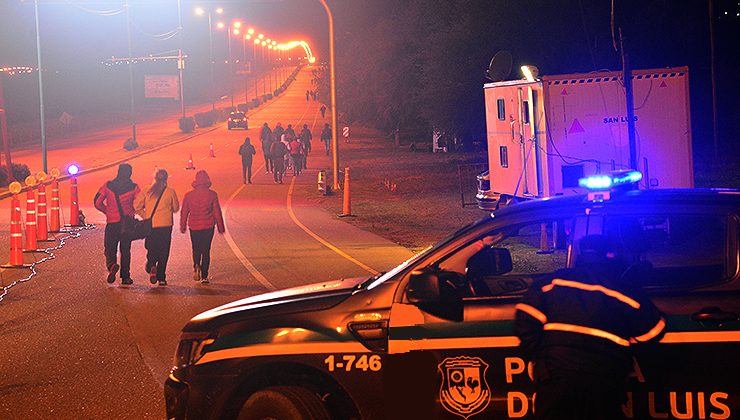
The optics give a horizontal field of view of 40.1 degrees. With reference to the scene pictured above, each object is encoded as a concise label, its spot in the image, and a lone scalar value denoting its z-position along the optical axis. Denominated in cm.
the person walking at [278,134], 4125
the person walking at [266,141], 4019
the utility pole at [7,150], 3622
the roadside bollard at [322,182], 3111
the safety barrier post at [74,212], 2252
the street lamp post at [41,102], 3795
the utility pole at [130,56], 5869
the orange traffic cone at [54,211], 2166
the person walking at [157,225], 1414
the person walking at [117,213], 1430
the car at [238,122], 8031
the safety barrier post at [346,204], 2484
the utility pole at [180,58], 7076
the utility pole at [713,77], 3275
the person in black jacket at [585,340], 430
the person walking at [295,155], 4066
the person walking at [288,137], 4075
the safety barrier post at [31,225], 1823
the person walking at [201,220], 1438
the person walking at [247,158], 3556
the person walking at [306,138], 4853
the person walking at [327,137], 5391
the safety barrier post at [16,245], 1630
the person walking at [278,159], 3653
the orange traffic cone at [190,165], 4462
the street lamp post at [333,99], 3130
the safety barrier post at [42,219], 2002
